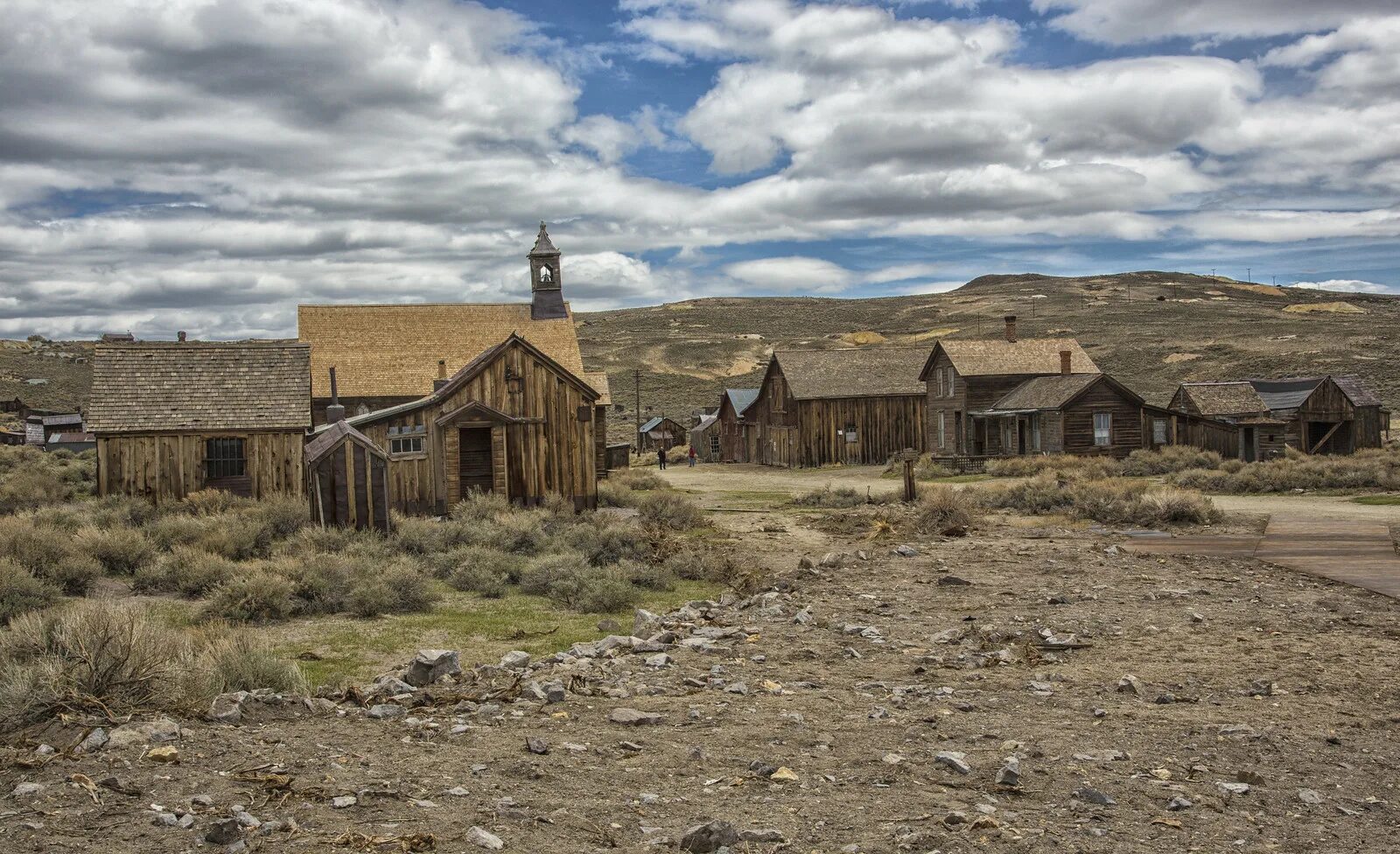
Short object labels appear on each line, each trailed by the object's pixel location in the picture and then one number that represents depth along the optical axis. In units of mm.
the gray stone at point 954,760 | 5969
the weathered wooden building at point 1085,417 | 37719
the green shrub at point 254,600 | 11430
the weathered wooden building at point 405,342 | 32344
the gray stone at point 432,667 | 8195
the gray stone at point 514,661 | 8789
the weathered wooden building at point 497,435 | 20781
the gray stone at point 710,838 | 4914
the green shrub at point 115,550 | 14031
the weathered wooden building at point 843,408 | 44531
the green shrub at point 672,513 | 20594
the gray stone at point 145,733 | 5930
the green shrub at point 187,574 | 12930
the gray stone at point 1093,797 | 5500
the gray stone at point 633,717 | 7035
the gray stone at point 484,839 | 4908
